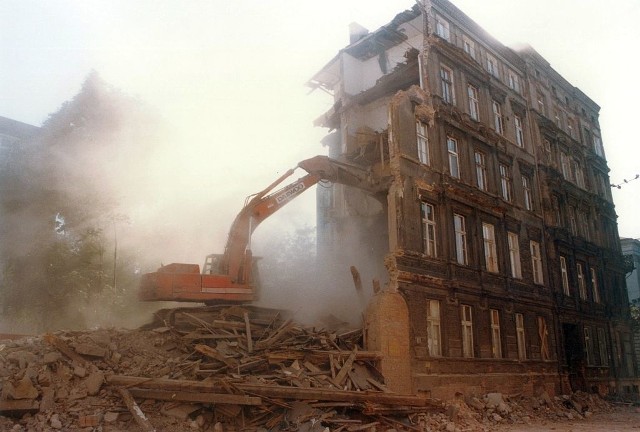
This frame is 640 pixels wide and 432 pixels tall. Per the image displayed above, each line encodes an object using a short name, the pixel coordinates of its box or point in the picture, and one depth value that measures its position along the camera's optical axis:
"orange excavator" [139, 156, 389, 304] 12.91
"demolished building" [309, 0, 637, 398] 15.91
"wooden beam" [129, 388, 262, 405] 9.61
